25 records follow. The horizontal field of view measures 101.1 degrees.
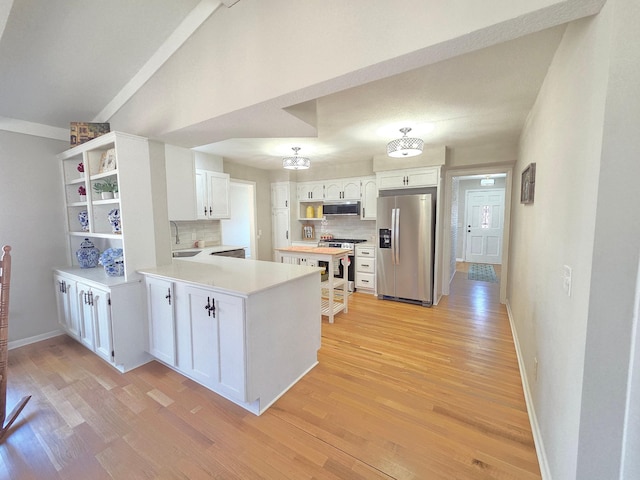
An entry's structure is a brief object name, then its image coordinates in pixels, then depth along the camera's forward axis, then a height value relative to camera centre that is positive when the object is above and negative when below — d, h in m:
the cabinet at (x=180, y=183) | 2.69 +0.37
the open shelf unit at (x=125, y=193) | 2.30 +0.23
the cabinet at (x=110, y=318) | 2.29 -0.91
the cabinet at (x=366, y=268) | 4.60 -0.87
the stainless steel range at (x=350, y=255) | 4.77 -0.64
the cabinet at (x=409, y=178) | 3.96 +0.63
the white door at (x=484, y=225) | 7.18 -0.20
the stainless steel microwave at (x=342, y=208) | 4.88 +0.19
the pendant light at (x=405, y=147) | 2.79 +0.76
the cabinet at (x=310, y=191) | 5.29 +0.55
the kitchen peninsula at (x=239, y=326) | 1.79 -0.82
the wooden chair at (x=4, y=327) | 1.60 -0.68
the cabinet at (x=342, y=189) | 4.87 +0.55
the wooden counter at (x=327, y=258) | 3.47 -0.57
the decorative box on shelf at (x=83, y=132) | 2.64 +0.87
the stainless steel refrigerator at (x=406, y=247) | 3.89 -0.45
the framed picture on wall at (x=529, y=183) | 2.13 +0.30
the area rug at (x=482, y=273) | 5.63 -1.29
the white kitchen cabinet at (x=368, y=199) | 4.71 +0.35
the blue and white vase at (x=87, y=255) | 2.87 -0.40
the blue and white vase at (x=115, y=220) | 2.45 -0.01
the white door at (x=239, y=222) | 5.77 -0.08
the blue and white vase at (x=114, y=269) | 2.50 -0.48
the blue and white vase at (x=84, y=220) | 2.93 -0.02
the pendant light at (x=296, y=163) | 3.58 +0.76
